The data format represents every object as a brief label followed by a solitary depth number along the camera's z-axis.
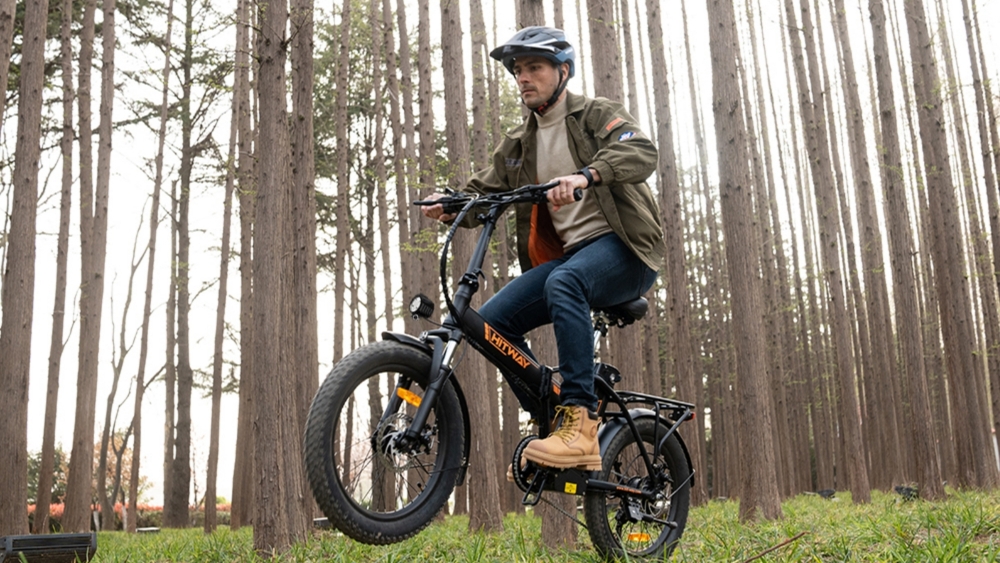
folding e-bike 3.12
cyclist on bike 3.56
